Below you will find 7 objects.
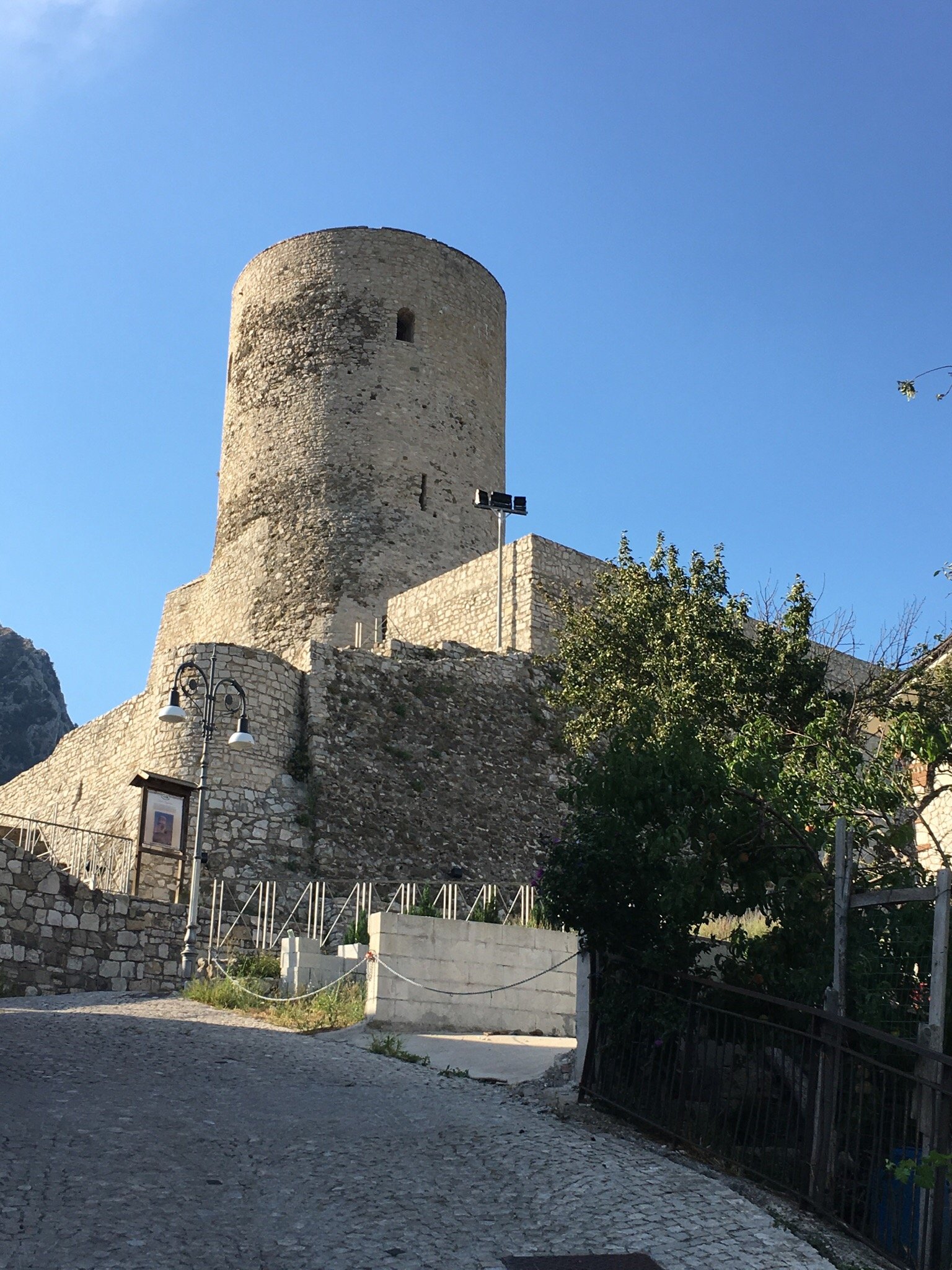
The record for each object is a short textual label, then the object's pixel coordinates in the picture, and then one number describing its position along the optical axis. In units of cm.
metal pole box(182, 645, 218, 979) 1587
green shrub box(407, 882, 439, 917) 1612
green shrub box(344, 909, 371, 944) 1569
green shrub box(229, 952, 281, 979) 1563
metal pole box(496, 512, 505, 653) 2430
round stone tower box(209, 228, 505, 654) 2875
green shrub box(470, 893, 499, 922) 1664
